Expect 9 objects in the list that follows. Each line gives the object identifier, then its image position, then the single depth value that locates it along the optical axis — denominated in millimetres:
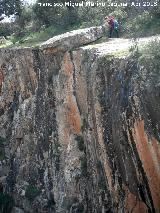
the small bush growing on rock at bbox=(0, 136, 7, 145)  22183
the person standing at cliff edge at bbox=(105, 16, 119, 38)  20531
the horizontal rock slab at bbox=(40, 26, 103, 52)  18453
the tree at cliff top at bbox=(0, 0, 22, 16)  31406
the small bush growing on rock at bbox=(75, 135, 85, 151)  17603
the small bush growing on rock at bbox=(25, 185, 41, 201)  19447
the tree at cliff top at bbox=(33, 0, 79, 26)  26547
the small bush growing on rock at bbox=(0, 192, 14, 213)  20062
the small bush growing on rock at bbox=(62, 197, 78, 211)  17328
